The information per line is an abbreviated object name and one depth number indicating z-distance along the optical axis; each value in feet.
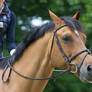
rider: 28.19
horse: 22.47
